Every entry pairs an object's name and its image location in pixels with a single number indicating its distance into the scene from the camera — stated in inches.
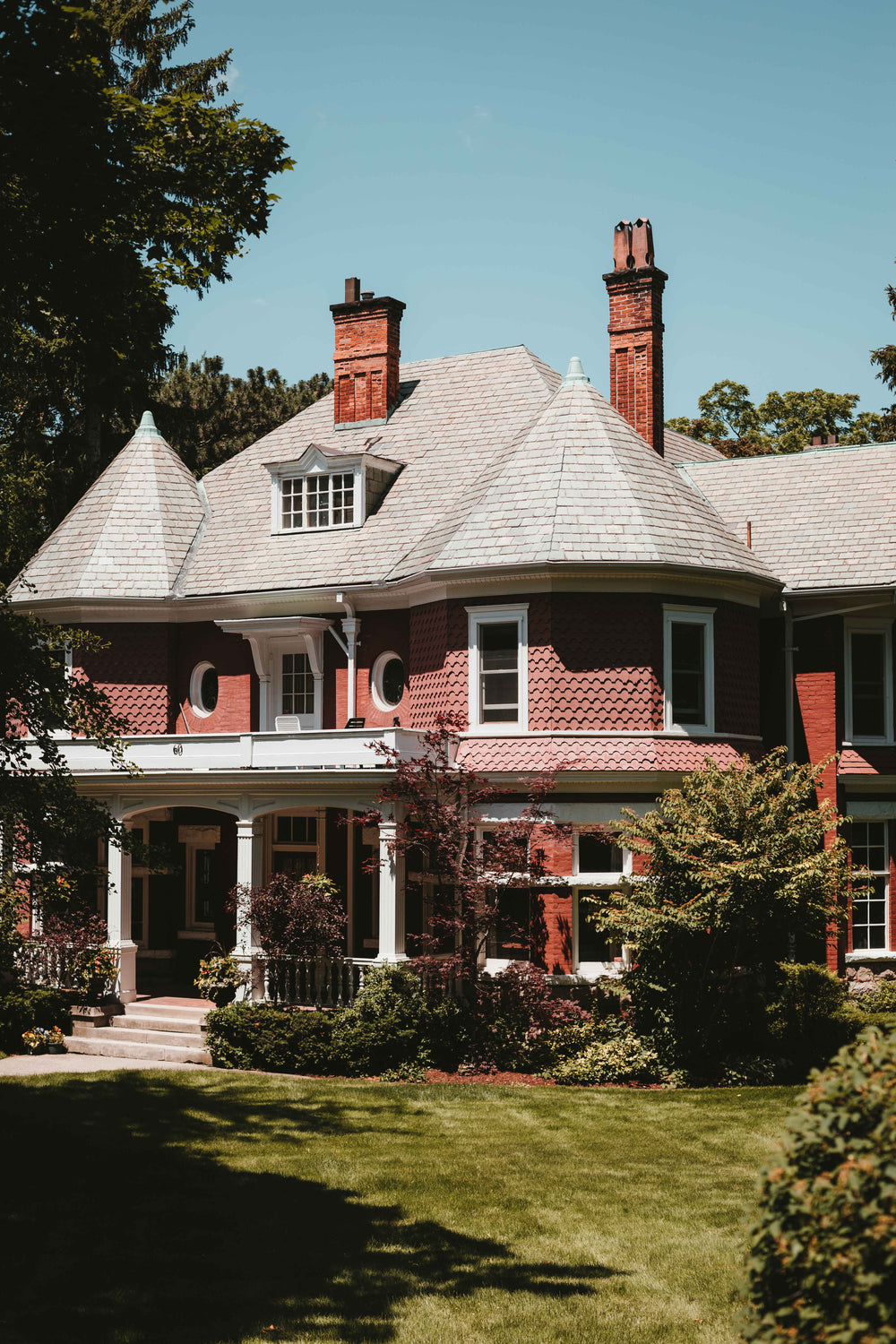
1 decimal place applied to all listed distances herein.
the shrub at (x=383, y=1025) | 744.3
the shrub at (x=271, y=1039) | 753.0
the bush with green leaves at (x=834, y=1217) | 210.2
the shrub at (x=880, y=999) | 812.6
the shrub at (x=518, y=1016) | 743.7
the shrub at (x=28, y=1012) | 800.3
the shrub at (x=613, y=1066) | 729.6
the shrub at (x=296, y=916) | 793.6
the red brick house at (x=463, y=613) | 816.3
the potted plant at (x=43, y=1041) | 794.2
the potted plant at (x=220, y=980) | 827.4
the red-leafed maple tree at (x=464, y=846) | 749.9
